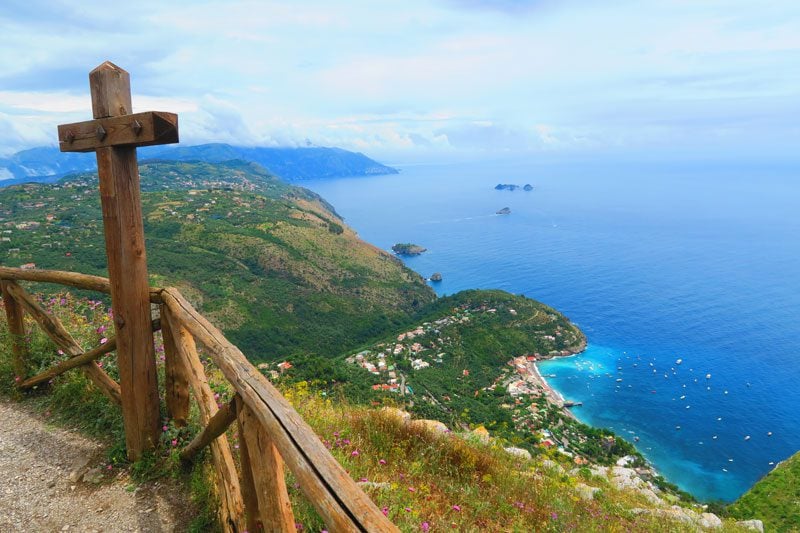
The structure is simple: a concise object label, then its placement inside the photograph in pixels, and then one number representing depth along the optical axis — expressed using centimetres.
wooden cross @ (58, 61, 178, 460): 315
